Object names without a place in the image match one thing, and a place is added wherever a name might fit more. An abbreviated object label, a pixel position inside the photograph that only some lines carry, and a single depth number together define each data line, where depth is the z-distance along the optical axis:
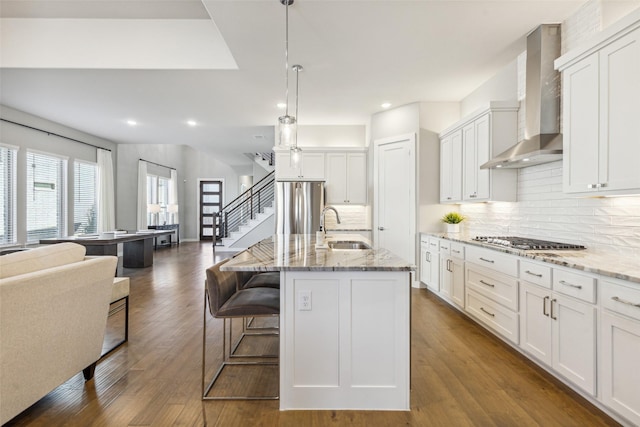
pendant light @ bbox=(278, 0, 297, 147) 2.92
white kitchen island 1.93
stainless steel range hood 2.85
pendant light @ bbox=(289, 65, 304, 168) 3.52
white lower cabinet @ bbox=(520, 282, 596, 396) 1.92
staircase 8.96
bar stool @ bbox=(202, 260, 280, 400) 2.05
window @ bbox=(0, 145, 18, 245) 5.39
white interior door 5.00
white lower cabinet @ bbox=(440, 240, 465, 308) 3.60
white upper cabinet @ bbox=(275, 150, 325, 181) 6.05
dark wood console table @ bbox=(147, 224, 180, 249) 10.02
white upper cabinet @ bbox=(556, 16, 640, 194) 1.93
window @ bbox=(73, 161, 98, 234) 7.09
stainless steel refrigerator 5.80
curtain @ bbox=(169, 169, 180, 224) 11.78
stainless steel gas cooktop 2.59
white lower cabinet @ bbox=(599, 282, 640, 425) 1.64
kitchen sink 3.47
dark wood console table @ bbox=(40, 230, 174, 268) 5.12
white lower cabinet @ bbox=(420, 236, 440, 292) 4.30
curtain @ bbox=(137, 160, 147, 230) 9.24
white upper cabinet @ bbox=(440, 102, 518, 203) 3.53
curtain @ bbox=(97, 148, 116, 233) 7.65
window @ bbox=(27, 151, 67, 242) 5.95
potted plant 4.48
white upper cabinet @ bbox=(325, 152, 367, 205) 6.07
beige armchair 1.62
